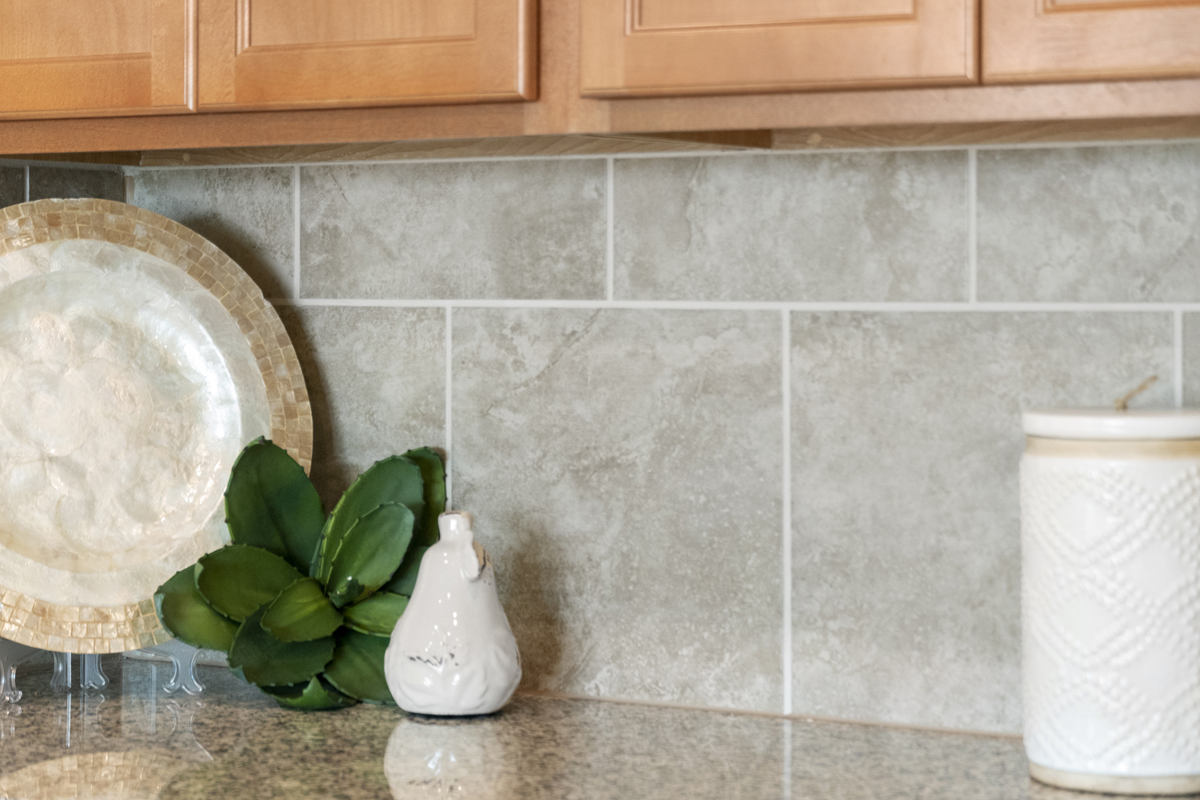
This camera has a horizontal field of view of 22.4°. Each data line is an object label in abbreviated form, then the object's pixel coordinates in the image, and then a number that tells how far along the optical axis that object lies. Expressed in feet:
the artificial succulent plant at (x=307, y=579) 8.81
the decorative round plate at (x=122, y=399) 9.04
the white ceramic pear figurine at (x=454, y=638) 8.67
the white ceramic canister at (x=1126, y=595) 8.03
